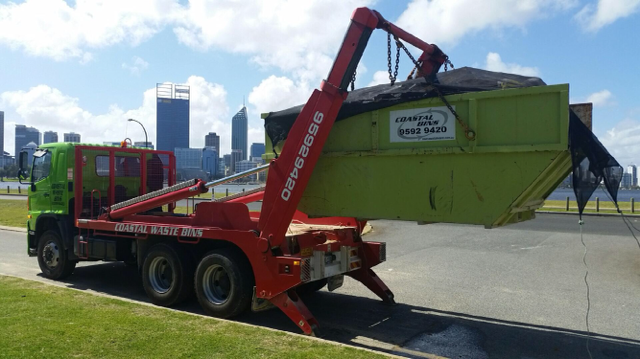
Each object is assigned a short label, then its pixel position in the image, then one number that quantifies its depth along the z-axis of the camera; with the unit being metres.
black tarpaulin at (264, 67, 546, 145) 5.63
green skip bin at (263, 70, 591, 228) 5.20
